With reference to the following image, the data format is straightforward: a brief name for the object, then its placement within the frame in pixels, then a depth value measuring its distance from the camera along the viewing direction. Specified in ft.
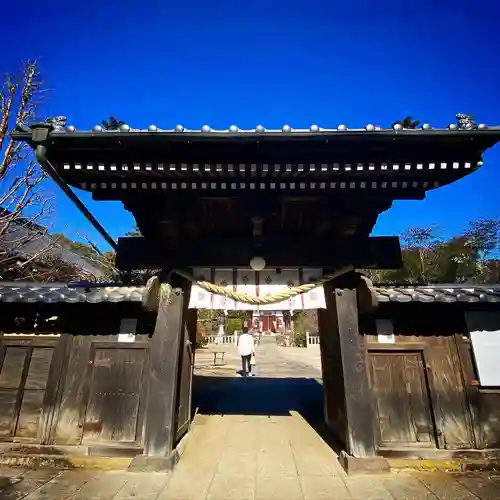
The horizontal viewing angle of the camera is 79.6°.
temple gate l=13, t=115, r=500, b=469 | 13.78
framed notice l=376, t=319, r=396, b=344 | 18.33
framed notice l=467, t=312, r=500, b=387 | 17.88
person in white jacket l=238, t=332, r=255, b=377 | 46.77
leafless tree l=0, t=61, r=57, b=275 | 43.98
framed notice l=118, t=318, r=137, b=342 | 18.68
